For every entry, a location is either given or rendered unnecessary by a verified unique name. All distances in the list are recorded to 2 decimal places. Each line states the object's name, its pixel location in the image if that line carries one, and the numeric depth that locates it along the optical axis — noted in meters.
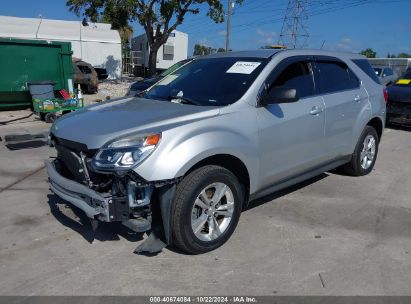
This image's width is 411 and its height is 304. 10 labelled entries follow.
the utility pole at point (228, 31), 33.74
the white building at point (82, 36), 28.16
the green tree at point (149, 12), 20.98
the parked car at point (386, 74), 17.18
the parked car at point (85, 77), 16.94
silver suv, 3.21
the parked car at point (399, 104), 9.88
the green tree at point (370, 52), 64.24
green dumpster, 10.86
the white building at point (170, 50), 36.65
